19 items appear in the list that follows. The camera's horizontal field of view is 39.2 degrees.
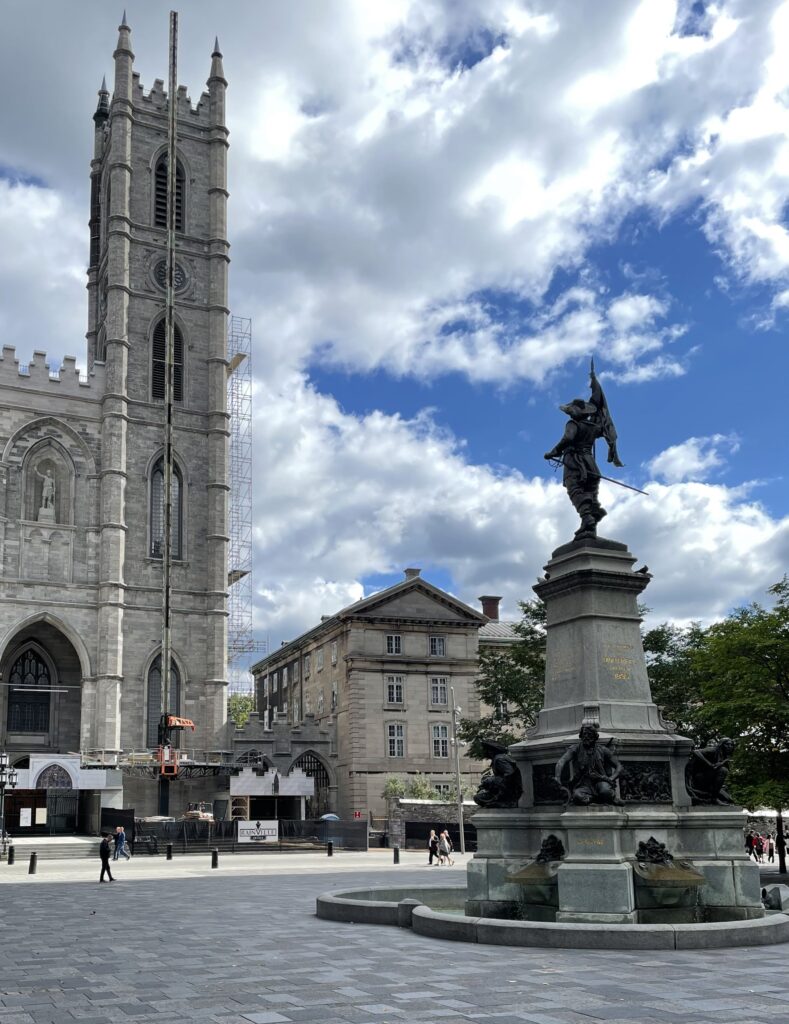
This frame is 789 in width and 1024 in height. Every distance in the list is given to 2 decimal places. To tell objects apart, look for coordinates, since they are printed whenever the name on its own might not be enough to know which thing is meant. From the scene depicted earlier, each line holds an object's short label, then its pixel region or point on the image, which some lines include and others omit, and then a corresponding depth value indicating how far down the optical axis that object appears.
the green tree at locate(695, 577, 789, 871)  30.17
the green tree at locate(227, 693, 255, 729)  104.69
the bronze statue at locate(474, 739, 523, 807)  15.69
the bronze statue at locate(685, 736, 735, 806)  14.93
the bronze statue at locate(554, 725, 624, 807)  13.95
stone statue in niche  61.28
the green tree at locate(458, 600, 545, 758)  52.72
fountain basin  12.47
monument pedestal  13.77
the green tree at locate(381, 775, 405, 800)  59.88
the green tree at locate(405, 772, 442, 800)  58.91
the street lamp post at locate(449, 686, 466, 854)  46.77
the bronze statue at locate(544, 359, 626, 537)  16.94
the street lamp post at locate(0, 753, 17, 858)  43.27
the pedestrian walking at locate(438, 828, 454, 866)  37.38
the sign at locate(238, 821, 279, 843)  49.09
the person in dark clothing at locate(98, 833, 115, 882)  28.06
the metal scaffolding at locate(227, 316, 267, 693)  74.94
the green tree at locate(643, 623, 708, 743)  46.16
